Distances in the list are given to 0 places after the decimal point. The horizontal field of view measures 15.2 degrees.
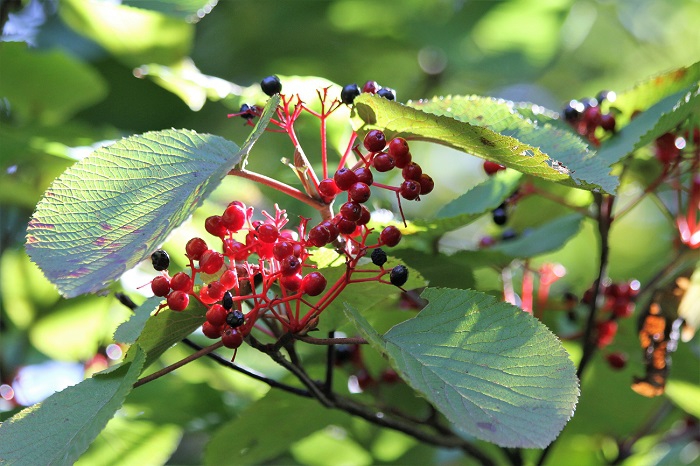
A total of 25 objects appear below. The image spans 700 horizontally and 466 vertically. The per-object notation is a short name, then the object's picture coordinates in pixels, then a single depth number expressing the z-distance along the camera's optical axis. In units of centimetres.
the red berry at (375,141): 95
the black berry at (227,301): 94
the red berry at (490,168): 106
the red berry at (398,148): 96
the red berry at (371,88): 99
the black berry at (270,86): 99
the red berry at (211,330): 94
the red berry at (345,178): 95
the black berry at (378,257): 95
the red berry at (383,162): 96
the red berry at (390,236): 96
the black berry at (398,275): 95
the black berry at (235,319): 93
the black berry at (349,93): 98
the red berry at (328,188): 96
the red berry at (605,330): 112
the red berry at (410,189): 96
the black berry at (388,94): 98
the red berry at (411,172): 96
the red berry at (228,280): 94
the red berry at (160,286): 95
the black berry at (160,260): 96
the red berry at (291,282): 95
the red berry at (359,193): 94
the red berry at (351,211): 94
